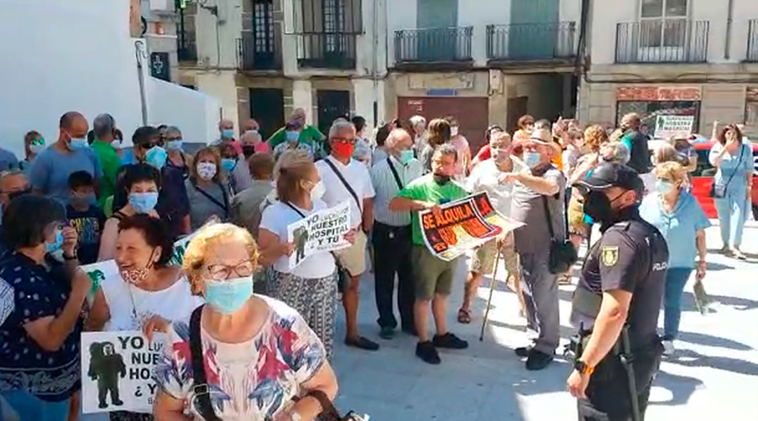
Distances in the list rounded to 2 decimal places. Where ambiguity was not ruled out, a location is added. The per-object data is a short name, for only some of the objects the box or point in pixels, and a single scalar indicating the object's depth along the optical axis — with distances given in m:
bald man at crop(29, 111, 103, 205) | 5.96
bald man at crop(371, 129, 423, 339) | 6.22
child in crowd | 4.86
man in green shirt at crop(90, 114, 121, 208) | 6.29
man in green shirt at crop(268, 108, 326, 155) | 9.19
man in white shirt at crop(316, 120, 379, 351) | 5.77
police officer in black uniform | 3.36
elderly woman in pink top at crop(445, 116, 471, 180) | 9.28
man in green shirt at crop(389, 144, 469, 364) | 5.73
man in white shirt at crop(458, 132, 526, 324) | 6.30
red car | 11.35
